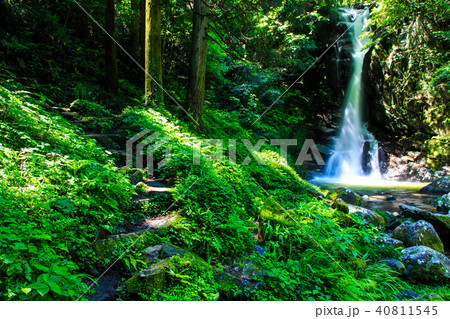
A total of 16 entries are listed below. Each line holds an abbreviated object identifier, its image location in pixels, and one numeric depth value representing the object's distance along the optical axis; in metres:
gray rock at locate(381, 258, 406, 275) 3.81
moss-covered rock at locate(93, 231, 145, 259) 2.58
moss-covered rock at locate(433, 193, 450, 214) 7.81
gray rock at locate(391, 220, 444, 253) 4.75
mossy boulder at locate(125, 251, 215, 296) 2.28
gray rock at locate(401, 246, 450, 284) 3.78
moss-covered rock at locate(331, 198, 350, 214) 5.53
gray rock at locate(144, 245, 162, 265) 2.65
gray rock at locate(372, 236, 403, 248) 4.37
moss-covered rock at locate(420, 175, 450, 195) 9.85
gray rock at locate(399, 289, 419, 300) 3.29
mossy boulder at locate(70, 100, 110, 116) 6.61
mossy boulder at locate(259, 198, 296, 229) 3.95
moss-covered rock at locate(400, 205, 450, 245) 5.53
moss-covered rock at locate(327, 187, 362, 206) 7.55
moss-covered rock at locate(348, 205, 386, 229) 5.69
